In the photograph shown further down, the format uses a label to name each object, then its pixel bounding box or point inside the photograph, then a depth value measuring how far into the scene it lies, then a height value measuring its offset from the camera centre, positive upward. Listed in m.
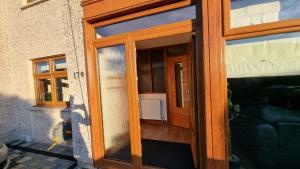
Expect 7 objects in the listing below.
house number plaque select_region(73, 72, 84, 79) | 2.73 +0.14
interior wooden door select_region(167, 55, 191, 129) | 4.38 -0.32
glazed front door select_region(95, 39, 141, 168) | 2.42 -0.35
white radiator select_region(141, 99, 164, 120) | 5.00 -0.96
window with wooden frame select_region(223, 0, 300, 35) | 1.62 +0.67
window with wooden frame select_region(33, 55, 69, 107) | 3.80 +0.06
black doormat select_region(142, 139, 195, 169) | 2.78 -1.49
